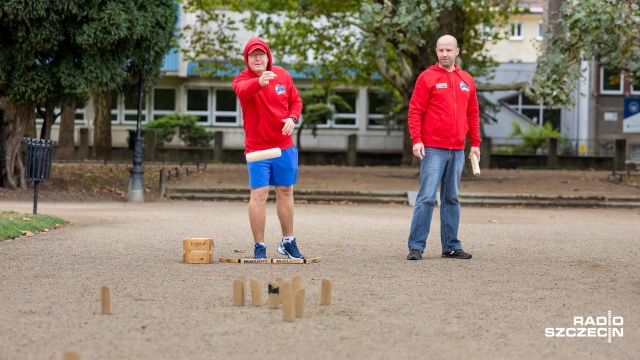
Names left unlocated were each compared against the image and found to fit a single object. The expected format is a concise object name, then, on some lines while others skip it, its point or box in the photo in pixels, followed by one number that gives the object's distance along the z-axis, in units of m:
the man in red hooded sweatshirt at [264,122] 14.93
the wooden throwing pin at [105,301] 10.61
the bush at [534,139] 74.03
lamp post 35.81
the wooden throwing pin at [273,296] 10.86
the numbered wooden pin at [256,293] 10.89
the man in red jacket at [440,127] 16.06
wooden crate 15.26
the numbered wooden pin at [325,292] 11.12
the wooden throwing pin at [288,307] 10.10
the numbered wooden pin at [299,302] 10.31
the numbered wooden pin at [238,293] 11.08
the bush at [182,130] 73.54
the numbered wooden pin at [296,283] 10.88
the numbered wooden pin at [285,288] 10.37
